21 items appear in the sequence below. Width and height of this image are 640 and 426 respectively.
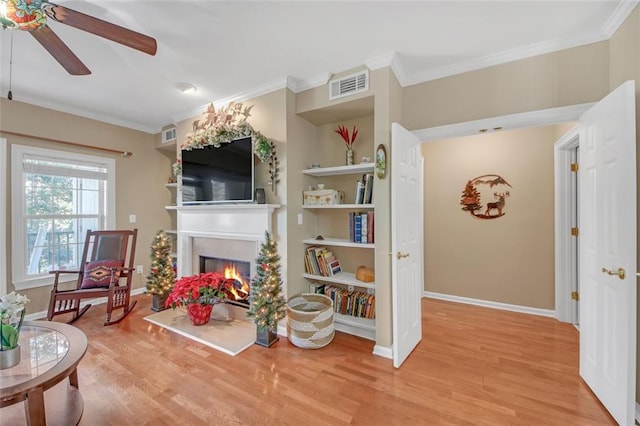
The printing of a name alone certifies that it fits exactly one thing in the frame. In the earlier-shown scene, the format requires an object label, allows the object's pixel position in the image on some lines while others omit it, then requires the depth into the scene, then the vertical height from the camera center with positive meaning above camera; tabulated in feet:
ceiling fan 4.32 +3.35
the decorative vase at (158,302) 10.68 -3.65
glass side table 4.27 -2.83
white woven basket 7.83 -3.51
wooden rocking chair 9.37 -2.43
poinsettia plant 9.16 -2.76
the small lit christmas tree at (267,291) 7.99 -2.47
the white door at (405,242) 6.93 -0.87
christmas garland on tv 8.81 +2.90
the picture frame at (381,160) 7.46 +1.49
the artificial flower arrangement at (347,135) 9.30 +2.77
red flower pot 9.17 -3.52
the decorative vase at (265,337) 8.01 -3.85
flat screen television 9.16 +1.48
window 9.81 +0.29
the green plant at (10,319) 4.89 -2.04
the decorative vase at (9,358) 4.80 -2.69
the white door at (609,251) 4.79 -0.81
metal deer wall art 11.09 +0.71
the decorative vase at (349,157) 9.16 +1.94
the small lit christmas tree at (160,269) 10.68 -2.31
